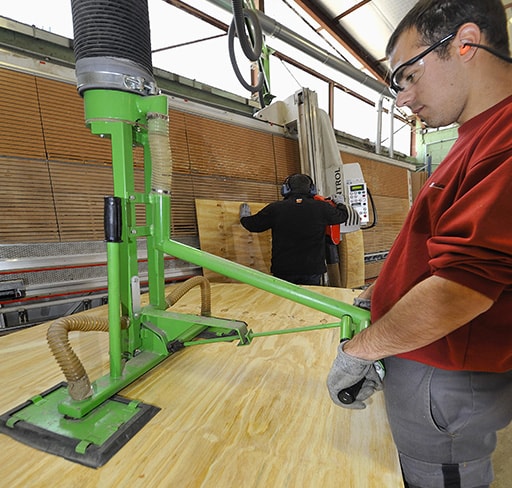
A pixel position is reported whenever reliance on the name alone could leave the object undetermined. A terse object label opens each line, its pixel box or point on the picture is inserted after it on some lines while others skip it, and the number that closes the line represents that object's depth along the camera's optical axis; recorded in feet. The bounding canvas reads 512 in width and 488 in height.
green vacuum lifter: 2.49
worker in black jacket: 8.00
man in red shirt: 1.63
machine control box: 11.92
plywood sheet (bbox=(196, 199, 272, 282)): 8.79
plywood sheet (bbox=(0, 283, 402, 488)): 2.07
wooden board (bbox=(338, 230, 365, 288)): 12.61
